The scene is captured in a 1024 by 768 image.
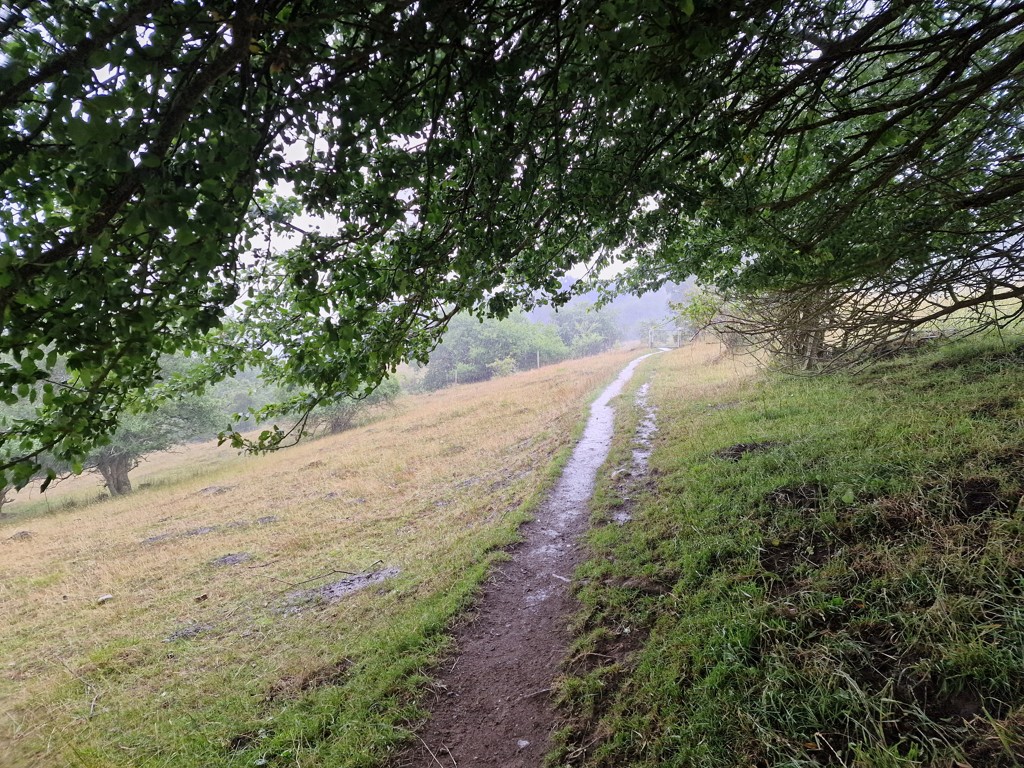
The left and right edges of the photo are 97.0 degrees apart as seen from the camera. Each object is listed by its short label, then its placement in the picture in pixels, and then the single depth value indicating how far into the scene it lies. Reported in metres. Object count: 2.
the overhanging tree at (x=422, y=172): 1.73
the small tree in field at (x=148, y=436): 25.56
